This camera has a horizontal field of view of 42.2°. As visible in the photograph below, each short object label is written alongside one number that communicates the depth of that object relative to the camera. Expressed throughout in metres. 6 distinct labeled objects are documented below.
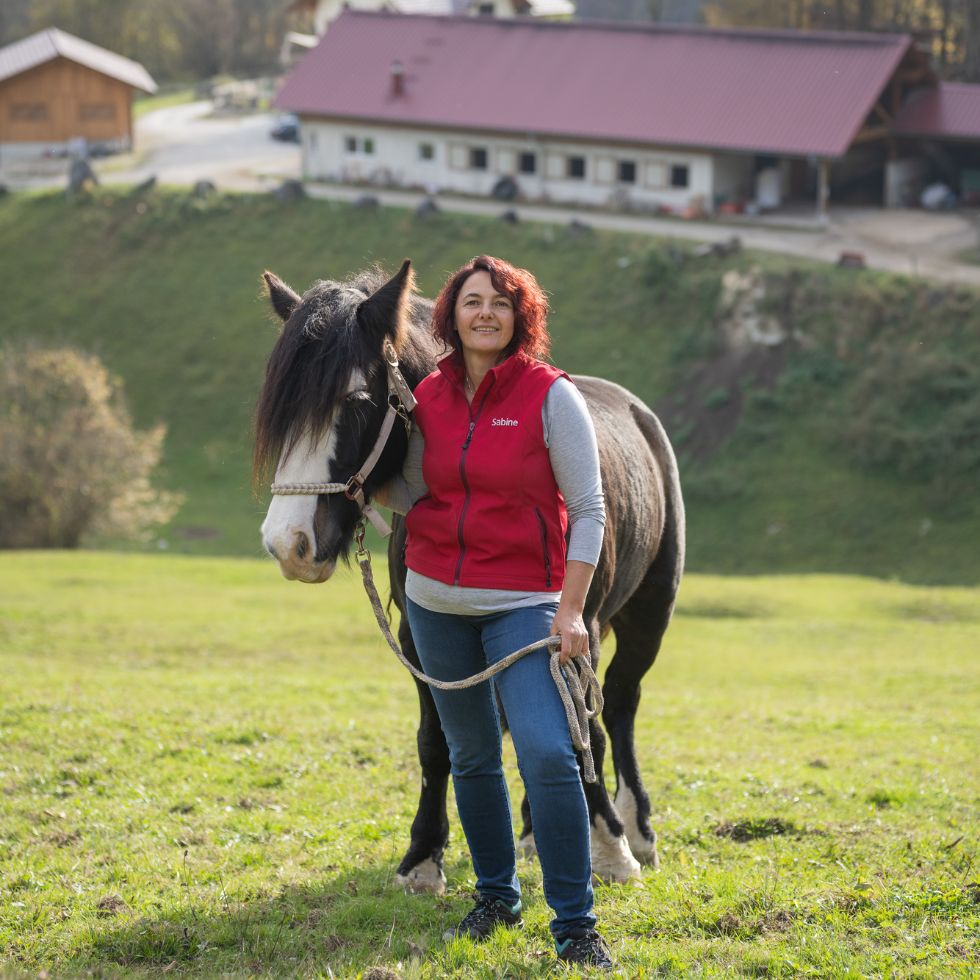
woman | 4.62
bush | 29.17
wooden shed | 61.09
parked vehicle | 64.44
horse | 4.91
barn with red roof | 45.91
